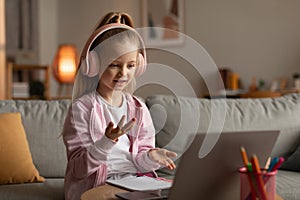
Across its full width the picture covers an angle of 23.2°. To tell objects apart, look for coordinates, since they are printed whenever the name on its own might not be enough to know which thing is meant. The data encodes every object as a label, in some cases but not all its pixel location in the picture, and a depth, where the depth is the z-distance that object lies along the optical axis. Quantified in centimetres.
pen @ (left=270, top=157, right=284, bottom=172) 183
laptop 182
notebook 209
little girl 229
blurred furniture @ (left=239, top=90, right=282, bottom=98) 513
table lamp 625
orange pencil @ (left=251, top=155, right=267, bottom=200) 180
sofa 314
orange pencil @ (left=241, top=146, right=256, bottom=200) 182
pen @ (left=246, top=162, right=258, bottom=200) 181
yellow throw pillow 295
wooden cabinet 500
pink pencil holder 181
